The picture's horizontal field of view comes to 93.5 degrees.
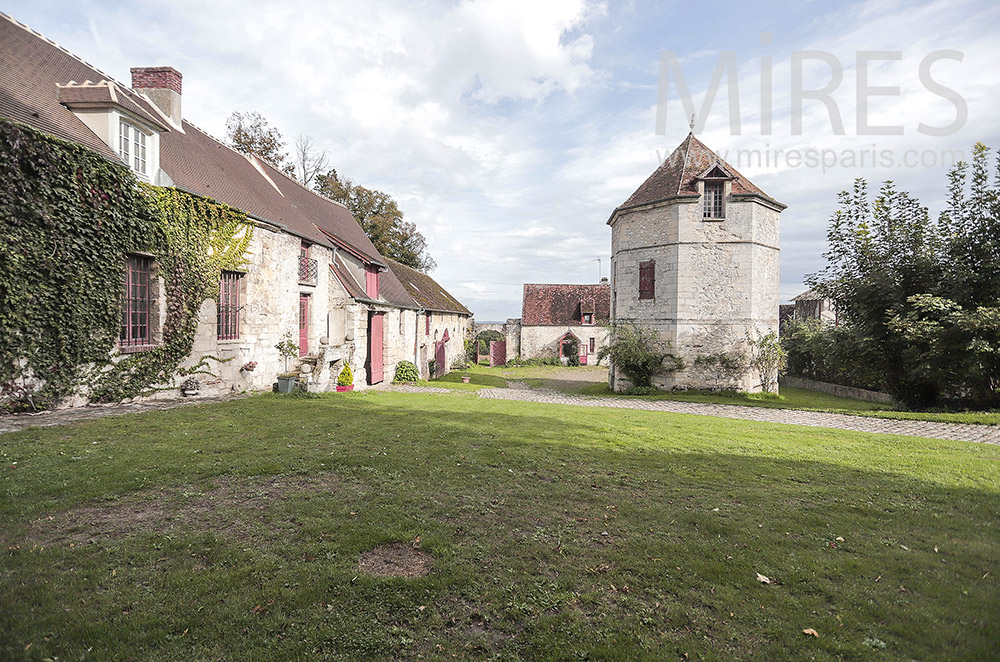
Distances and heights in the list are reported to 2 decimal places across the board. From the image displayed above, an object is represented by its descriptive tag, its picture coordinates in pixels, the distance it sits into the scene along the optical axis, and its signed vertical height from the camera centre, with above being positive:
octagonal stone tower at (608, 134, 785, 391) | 16.89 +2.59
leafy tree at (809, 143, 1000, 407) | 11.95 +1.30
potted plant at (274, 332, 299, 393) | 13.31 -0.38
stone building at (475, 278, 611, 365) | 36.06 +0.89
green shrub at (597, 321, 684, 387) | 17.53 -0.63
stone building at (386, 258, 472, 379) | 23.53 +0.81
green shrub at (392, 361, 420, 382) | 19.47 -1.49
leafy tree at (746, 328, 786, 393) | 17.05 -0.63
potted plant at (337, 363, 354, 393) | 14.14 -1.32
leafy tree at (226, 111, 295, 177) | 24.33 +10.24
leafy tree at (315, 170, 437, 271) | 29.61 +8.36
